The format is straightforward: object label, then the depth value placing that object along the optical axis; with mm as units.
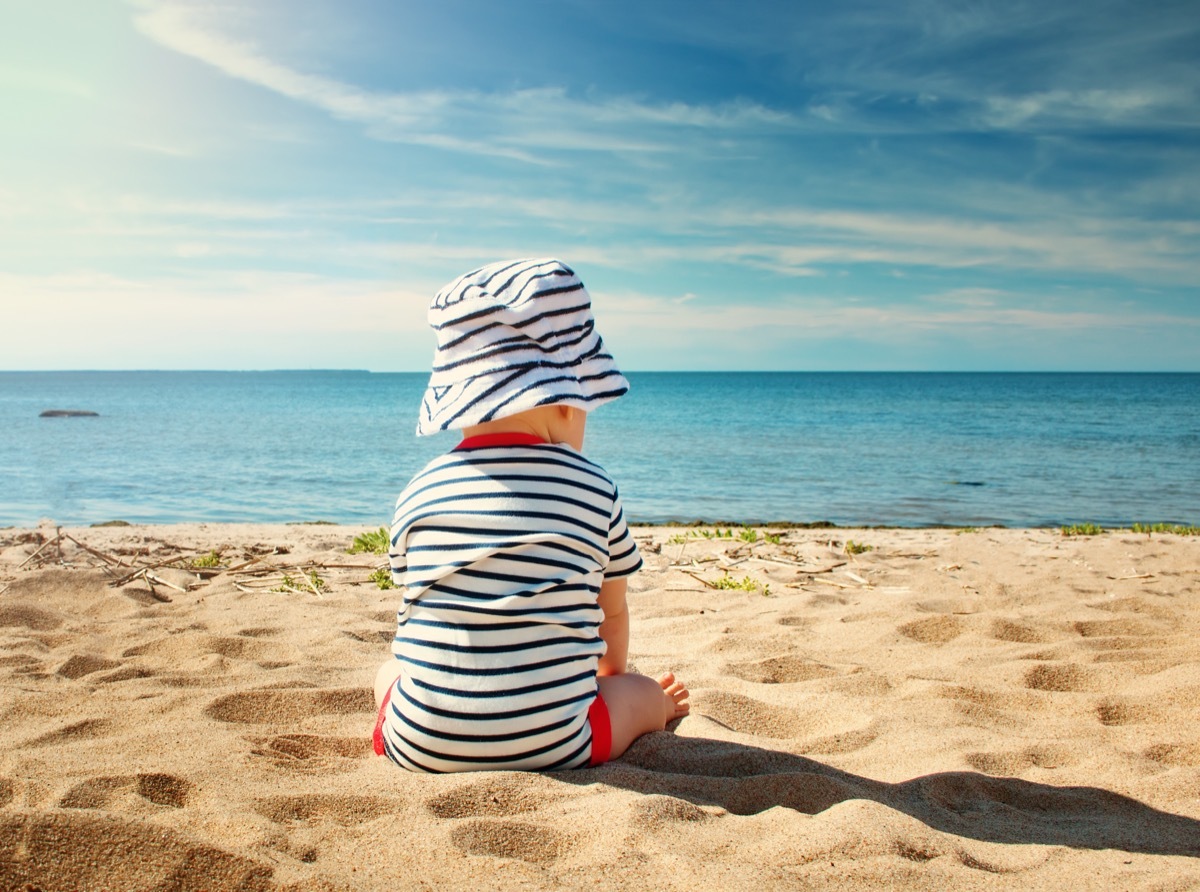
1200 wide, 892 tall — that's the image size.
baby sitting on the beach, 2252
